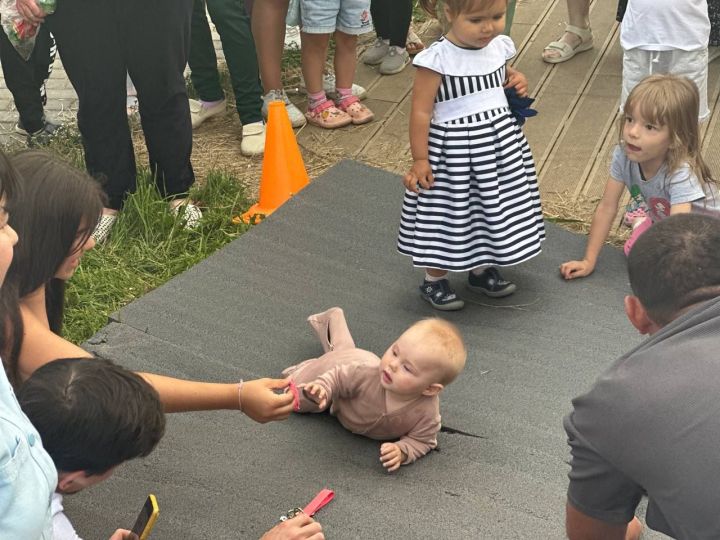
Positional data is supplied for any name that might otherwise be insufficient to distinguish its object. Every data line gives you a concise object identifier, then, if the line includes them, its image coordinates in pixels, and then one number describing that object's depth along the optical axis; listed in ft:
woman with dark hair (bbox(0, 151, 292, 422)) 7.43
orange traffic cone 14.19
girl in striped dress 10.82
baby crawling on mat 8.92
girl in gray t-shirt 10.87
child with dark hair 5.97
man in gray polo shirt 5.24
